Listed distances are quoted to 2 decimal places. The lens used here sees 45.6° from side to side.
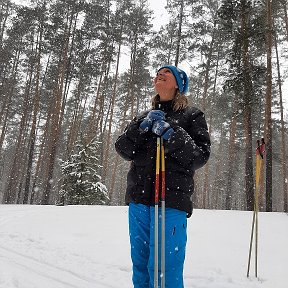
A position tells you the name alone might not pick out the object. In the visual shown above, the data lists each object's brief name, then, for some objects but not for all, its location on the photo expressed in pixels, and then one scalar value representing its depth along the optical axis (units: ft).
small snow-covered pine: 54.70
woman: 8.52
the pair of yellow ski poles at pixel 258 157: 20.11
